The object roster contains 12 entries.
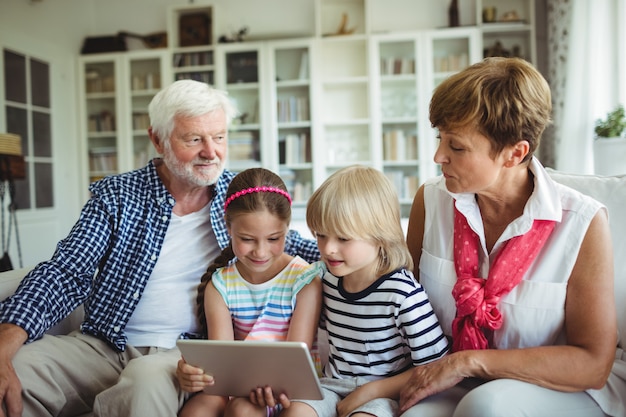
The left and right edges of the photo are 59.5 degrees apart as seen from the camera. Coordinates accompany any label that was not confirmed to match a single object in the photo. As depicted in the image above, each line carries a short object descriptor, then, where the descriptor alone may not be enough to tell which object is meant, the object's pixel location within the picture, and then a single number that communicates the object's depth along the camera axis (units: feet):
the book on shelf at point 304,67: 16.90
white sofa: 4.30
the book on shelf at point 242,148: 17.17
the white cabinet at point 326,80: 16.30
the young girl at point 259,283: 4.55
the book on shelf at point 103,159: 18.22
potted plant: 9.82
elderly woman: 3.71
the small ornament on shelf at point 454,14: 16.21
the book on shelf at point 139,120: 18.11
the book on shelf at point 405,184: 16.52
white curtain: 11.69
